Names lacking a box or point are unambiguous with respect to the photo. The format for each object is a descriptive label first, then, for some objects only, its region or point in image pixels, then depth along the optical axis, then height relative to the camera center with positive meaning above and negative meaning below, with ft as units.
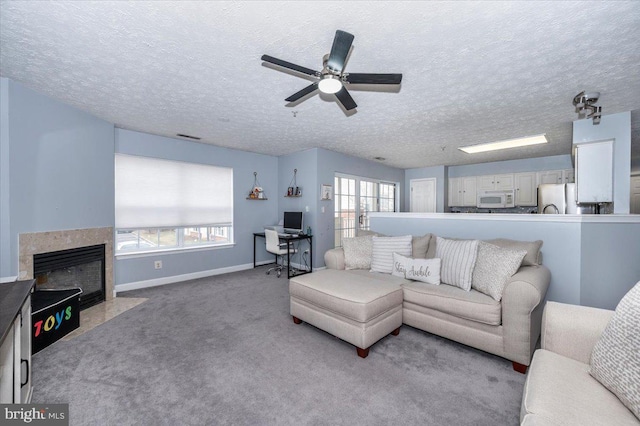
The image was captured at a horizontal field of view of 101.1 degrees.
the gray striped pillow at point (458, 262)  8.02 -1.55
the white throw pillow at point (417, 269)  8.61 -1.92
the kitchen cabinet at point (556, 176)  18.40 +2.62
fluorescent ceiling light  14.70 +4.13
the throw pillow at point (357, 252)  10.43 -1.59
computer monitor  16.97 -0.66
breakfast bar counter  8.39 -1.33
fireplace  9.66 -2.42
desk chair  15.51 -1.96
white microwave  20.29 +1.07
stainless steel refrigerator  14.10 +0.82
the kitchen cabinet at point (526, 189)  19.56 +1.83
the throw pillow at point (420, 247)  9.89 -1.31
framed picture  17.16 +1.36
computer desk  15.54 -1.63
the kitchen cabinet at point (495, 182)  20.62 +2.48
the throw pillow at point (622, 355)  3.24 -1.89
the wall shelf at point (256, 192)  17.78 +1.36
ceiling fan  5.36 +3.26
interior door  24.09 +1.63
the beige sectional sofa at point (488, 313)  6.49 -2.76
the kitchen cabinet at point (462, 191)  22.65 +1.87
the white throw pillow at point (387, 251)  9.90 -1.46
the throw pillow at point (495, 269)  7.14 -1.59
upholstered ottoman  7.16 -2.75
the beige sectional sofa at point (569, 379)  3.14 -2.40
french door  19.03 +0.81
